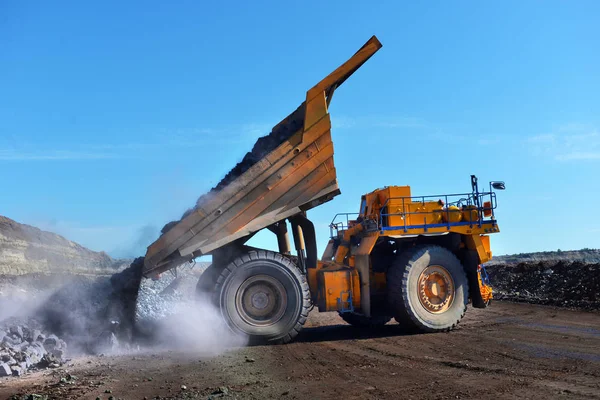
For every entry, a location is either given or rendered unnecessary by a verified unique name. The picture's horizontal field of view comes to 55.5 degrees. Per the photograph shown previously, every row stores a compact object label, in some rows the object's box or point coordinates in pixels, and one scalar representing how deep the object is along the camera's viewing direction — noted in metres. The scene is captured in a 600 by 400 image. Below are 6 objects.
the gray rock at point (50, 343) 10.38
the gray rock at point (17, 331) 10.52
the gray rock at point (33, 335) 10.48
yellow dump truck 11.15
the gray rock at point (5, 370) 8.73
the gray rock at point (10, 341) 10.02
